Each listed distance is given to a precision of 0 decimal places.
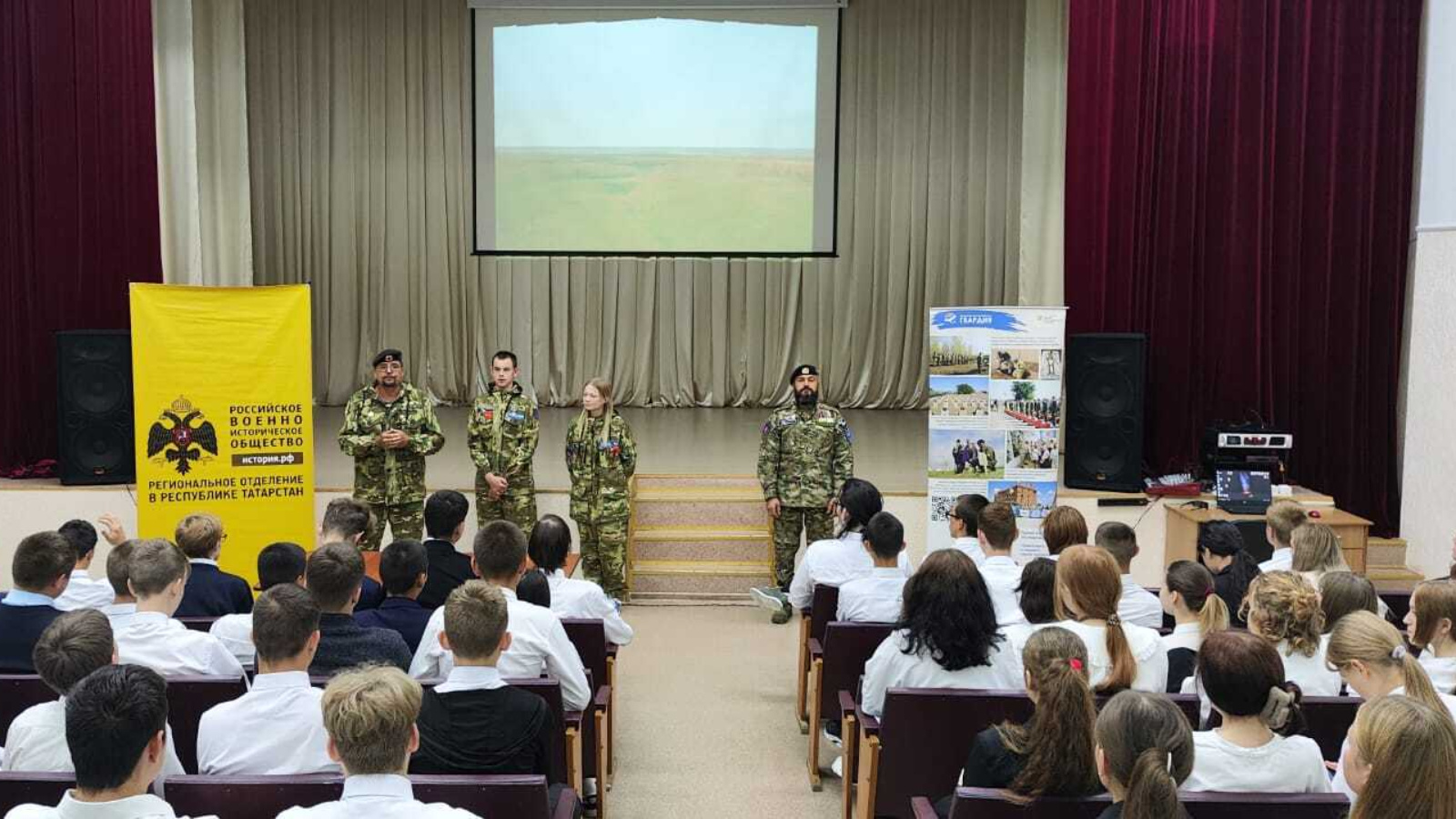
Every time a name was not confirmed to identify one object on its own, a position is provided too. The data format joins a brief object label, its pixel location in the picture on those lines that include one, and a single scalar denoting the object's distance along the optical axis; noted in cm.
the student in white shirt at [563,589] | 474
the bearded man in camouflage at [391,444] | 703
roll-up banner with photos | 723
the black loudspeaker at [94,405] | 789
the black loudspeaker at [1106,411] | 804
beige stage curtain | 1220
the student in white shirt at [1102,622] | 360
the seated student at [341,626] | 363
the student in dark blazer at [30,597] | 394
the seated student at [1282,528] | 491
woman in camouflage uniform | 717
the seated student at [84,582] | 443
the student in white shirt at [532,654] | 386
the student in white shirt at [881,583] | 471
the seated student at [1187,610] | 388
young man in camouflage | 720
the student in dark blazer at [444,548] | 468
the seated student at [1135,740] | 239
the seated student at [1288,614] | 357
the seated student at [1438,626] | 346
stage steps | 783
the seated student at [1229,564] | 462
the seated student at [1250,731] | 276
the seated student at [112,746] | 237
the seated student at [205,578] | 463
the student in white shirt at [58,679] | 290
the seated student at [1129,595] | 452
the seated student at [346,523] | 491
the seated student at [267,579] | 409
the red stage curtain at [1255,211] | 826
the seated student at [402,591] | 418
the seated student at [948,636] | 372
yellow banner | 702
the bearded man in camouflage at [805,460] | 720
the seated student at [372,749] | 242
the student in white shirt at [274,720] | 310
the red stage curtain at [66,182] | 841
